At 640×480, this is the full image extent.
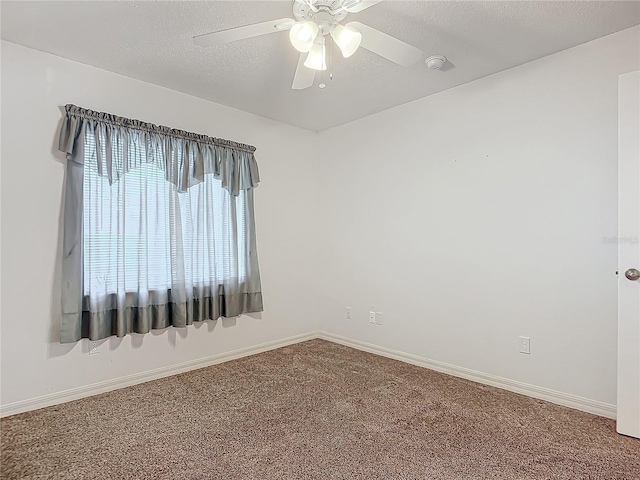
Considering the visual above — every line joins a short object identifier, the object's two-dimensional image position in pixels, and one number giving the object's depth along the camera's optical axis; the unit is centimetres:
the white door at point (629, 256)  208
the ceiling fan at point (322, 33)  178
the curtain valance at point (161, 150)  260
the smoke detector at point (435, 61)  259
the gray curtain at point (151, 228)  259
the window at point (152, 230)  266
